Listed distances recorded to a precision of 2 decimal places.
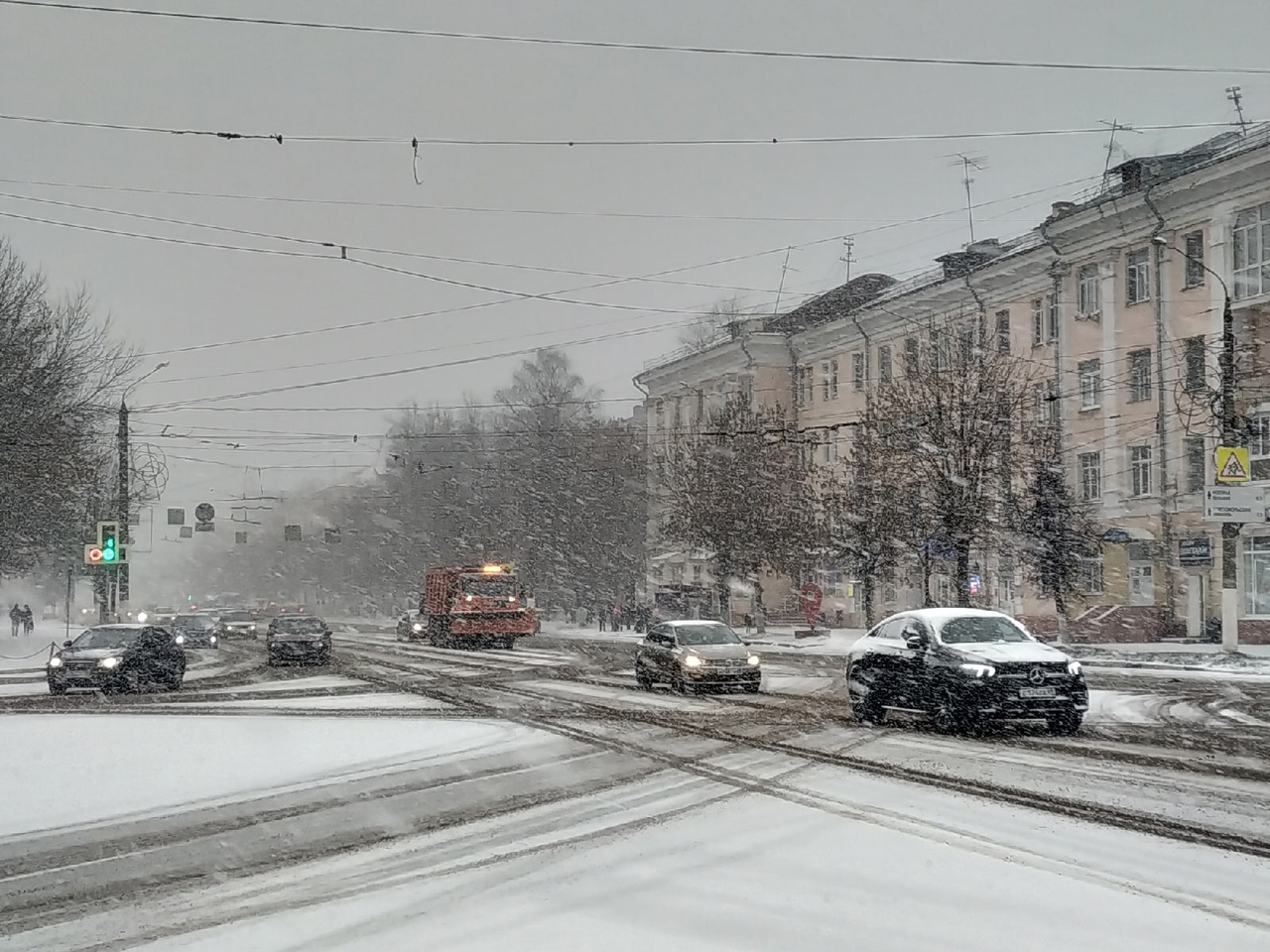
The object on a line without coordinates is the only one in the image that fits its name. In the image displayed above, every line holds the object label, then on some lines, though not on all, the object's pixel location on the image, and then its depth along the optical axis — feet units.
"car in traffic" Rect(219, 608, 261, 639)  231.09
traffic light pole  127.24
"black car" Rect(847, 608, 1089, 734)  55.67
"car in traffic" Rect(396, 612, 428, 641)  192.24
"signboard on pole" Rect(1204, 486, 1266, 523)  99.40
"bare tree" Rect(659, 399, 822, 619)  183.01
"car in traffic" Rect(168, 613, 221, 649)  189.37
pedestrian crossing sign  99.09
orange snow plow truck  173.17
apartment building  130.00
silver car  82.33
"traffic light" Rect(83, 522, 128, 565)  118.52
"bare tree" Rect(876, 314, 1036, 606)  134.92
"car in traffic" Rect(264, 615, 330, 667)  127.54
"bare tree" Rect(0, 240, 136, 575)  124.98
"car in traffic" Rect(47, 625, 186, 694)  93.09
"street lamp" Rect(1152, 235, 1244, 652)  101.50
